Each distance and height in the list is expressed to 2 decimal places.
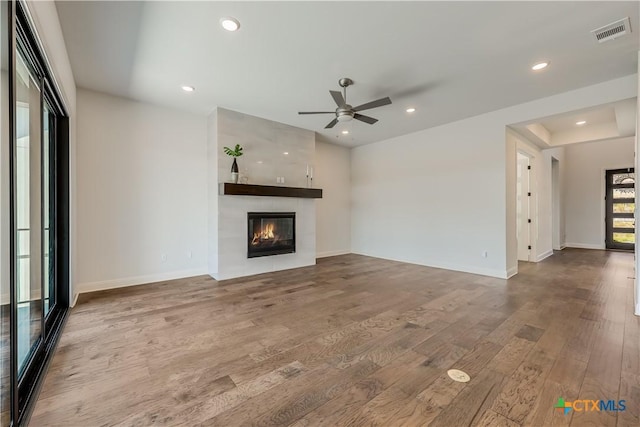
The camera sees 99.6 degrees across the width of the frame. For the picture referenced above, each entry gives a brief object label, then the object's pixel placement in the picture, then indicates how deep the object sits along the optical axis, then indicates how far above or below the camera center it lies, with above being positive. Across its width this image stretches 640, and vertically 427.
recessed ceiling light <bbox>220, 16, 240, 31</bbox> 2.46 +1.76
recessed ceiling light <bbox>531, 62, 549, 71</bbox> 3.19 +1.74
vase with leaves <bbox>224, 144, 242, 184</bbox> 4.60 +0.98
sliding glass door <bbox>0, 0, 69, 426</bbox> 1.40 -0.02
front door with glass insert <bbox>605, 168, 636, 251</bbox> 7.45 +0.05
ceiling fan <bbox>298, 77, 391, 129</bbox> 3.28 +1.32
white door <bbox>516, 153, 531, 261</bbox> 6.36 +0.05
